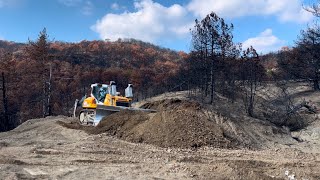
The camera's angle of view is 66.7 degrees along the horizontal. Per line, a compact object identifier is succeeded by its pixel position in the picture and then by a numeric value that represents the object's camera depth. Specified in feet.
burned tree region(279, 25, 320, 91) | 76.30
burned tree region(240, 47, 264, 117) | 71.80
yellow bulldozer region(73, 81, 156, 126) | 41.48
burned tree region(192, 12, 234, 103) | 63.48
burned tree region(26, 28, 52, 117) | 87.23
